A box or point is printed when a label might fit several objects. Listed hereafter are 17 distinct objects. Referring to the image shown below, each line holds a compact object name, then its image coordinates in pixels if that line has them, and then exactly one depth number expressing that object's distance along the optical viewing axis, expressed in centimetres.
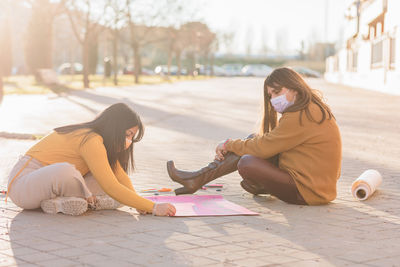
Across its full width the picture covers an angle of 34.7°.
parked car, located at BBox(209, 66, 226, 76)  8638
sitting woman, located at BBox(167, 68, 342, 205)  557
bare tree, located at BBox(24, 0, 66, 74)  3506
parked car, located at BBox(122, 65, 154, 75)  7581
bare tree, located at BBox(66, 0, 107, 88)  3082
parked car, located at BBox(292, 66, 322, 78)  7046
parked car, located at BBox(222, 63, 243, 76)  8506
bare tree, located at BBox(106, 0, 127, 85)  3550
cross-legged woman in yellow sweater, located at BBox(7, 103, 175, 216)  503
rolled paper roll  612
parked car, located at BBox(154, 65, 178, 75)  8048
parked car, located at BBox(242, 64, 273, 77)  7969
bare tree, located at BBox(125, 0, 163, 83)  3866
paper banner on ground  542
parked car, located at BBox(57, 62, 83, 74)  7816
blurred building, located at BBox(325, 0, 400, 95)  2639
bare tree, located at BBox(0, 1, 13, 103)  3779
